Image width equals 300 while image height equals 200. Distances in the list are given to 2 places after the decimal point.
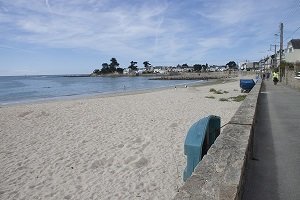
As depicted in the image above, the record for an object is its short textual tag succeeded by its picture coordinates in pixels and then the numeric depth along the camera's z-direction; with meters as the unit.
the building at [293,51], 41.49
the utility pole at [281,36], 25.85
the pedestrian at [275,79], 20.85
